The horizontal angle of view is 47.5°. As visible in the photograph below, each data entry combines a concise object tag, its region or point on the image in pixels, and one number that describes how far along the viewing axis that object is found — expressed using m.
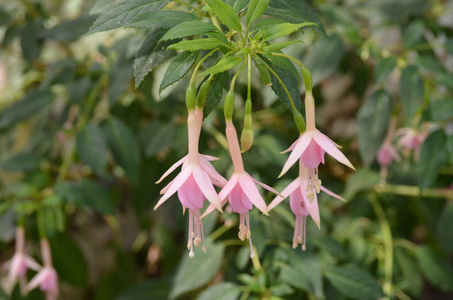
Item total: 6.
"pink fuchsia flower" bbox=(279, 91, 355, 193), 0.52
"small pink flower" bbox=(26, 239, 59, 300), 1.06
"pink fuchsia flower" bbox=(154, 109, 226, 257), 0.50
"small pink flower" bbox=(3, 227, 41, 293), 1.04
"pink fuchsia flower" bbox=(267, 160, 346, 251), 0.55
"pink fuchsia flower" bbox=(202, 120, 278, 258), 0.51
